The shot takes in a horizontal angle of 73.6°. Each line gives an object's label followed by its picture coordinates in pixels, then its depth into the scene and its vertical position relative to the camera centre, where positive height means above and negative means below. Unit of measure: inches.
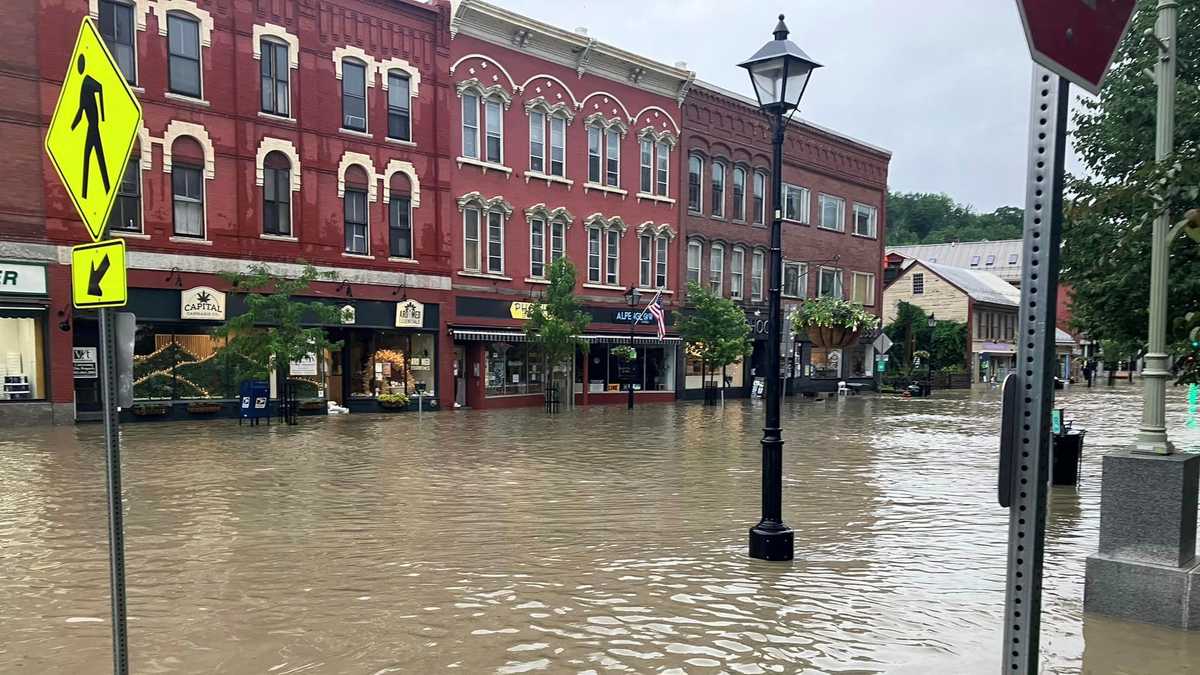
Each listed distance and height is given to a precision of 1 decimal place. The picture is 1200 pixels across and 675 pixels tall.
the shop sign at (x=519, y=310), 1135.6 -1.6
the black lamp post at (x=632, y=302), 1190.3 +11.4
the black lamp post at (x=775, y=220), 294.5 +34.0
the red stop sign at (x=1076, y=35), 76.2 +27.3
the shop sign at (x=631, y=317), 1251.8 -11.6
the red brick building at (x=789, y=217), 1401.3 +181.9
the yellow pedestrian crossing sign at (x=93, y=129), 147.2 +33.7
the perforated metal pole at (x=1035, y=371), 78.4 -5.8
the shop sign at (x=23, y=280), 770.8 +25.5
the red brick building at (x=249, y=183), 795.4 +143.8
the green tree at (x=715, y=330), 1234.6 -31.0
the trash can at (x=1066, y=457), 453.1 -82.7
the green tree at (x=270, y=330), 789.2 -23.2
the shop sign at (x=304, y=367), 943.7 -71.1
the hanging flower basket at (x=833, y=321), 847.7 -11.9
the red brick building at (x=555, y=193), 1101.7 +174.6
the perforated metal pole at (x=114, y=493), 141.5 -33.2
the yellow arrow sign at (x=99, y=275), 143.4 +5.7
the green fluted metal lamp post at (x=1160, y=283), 206.1 +7.7
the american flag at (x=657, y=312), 1170.0 -3.3
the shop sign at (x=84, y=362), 816.9 -57.2
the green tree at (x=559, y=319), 1045.2 -13.0
